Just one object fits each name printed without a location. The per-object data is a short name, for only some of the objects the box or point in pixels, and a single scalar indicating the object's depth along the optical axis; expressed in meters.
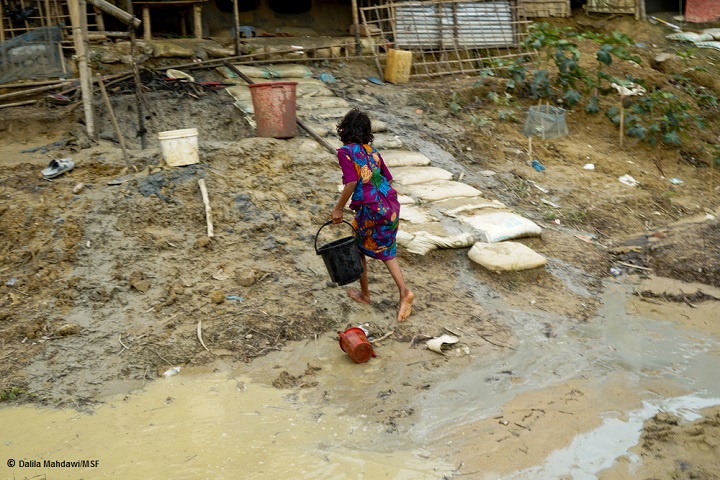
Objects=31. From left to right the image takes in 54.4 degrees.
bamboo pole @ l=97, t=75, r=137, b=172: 5.83
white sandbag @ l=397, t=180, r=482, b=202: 6.15
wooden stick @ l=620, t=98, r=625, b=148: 8.18
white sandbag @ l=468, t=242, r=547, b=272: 5.23
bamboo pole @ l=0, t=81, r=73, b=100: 7.01
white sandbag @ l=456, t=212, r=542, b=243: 5.61
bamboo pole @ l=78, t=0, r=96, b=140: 6.32
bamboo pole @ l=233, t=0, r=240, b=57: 8.77
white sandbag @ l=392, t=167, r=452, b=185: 6.41
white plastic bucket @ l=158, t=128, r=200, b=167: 5.61
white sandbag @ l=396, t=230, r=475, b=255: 5.31
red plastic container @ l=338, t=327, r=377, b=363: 4.18
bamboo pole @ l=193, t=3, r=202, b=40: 9.20
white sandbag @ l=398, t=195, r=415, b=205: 5.93
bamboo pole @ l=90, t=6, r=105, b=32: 8.40
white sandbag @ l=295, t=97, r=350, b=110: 7.75
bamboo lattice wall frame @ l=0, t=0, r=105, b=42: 7.76
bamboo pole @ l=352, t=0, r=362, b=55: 9.45
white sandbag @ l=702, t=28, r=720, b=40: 11.27
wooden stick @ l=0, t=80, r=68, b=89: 7.36
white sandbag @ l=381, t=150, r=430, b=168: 6.74
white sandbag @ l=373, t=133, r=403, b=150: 7.09
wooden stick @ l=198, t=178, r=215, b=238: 5.15
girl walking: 4.41
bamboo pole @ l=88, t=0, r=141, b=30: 6.34
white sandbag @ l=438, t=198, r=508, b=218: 5.90
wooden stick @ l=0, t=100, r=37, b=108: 7.10
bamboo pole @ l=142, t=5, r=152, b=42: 8.70
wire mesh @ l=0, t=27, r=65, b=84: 7.08
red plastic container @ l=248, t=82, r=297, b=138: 6.48
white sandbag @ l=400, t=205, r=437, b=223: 5.65
